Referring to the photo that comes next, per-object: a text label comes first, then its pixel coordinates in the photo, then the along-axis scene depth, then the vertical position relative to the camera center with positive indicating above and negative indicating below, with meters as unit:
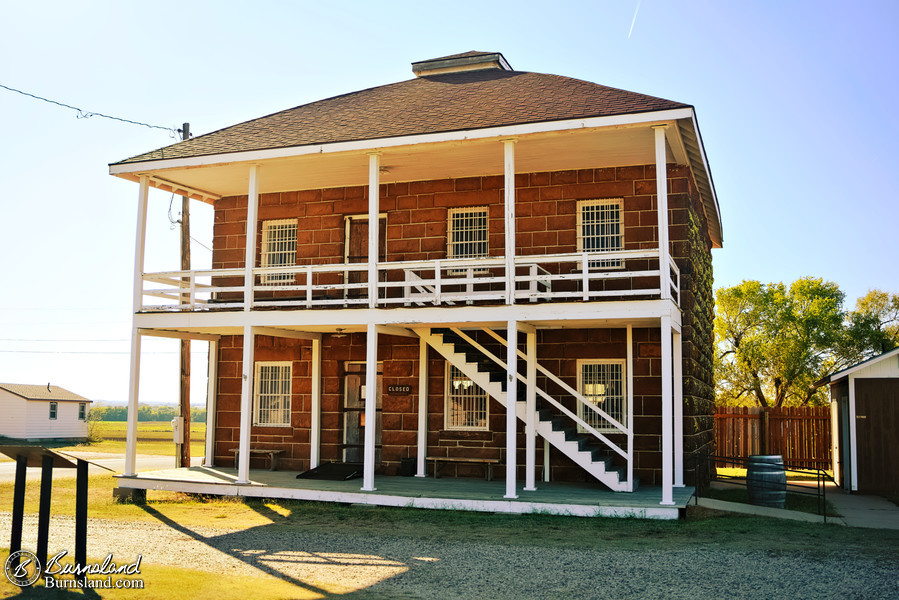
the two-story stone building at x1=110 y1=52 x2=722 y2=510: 14.66 +2.08
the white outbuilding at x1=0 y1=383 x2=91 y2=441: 45.12 -1.78
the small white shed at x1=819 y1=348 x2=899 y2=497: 18.20 -0.76
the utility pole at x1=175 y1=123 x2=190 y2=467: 21.22 +0.12
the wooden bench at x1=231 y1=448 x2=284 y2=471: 18.80 -1.59
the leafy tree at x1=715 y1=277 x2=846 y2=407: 32.38 +1.95
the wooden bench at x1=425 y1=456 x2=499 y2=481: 17.05 -1.55
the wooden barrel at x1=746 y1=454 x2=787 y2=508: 15.10 -1.66
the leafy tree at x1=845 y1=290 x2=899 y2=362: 32.78 +2.56
